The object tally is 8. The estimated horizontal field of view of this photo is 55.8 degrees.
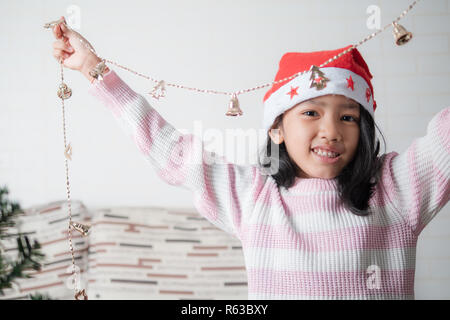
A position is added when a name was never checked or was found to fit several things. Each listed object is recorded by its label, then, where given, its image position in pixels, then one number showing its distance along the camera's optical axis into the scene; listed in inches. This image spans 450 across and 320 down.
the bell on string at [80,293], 34.3
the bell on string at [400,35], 27.4
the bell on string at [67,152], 33.6
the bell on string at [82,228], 33.9
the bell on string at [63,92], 34.4
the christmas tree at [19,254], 48.1
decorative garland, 27.7
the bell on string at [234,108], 32.1
